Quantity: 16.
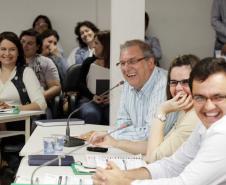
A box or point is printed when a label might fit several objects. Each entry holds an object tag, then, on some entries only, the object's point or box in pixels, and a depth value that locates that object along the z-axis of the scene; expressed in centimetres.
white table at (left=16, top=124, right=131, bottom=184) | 355
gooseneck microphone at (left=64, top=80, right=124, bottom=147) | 463
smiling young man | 265
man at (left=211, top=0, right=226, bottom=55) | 937
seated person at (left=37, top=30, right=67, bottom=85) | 988
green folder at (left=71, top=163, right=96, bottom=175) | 360
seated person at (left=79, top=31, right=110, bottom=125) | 801
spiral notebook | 377
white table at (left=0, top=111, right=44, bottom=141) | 641
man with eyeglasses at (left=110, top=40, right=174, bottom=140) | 504
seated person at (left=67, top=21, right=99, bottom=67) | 1033
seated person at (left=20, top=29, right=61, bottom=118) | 878
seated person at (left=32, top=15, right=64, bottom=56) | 1080
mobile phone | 441
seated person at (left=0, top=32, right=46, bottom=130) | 727
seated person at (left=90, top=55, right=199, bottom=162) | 398
